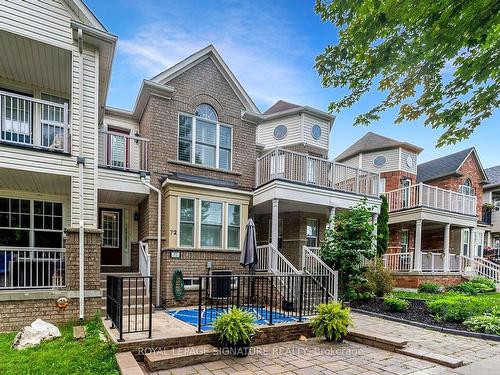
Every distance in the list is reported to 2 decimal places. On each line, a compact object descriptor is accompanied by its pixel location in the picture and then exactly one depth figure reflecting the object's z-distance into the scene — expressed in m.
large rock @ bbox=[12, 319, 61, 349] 5.43
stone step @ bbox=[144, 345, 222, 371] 4.76
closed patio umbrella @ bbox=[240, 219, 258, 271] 8.59
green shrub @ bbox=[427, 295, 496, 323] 7.83
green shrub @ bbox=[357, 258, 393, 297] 10.53
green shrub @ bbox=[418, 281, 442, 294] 13.41
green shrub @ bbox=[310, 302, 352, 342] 6.29
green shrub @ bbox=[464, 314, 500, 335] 6.88
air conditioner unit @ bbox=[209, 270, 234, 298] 8.14
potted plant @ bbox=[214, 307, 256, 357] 5.26
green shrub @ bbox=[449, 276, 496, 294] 13.73
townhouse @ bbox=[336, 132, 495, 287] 15.06
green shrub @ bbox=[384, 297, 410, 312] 8.77
